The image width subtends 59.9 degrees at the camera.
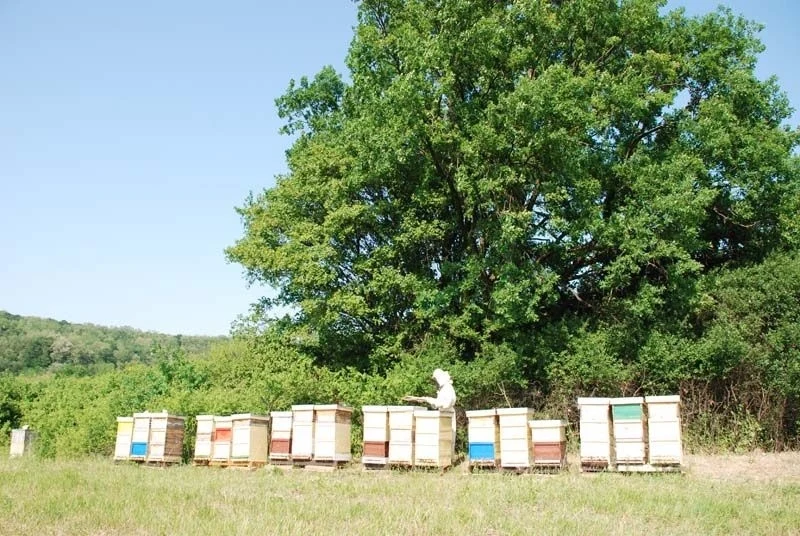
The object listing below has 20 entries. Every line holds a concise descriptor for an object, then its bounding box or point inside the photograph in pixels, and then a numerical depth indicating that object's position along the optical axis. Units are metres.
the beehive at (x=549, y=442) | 12.68
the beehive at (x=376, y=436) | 13.80
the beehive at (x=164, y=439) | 15.56
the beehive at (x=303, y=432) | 14.34
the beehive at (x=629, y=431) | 12.33
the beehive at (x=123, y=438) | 15.98
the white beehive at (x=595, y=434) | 12.52
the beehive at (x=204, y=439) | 15.45
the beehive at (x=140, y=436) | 15.72
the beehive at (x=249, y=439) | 14.79
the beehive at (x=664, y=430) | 12.08
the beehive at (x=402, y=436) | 13.53
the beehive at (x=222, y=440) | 15.12
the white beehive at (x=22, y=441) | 19.69
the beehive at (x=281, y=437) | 14.73
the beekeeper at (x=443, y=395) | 14.98
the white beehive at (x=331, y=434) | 14.12
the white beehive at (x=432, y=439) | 13.28
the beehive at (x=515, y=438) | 12.89
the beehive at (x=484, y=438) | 13.21
